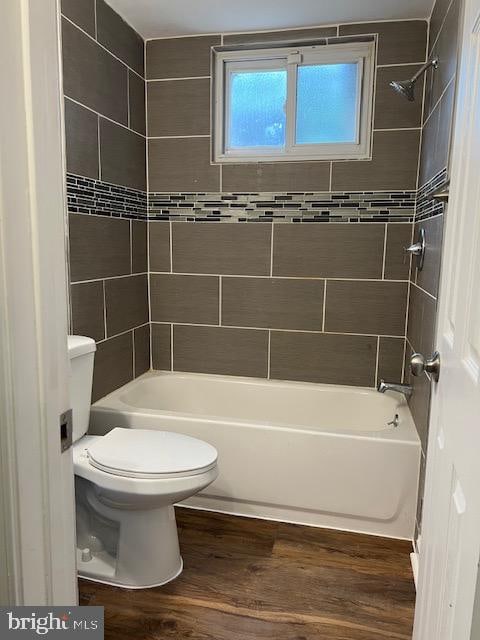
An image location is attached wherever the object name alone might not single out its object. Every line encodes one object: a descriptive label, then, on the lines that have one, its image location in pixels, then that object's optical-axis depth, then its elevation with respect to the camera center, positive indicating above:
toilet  1.68 -0.86
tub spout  2.25 -0.66
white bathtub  2.05 -0.97
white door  0.77 -0.30
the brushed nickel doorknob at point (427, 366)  1.17 -0.29
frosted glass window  2.54 +0.75
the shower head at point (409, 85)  2.11 +0.71
